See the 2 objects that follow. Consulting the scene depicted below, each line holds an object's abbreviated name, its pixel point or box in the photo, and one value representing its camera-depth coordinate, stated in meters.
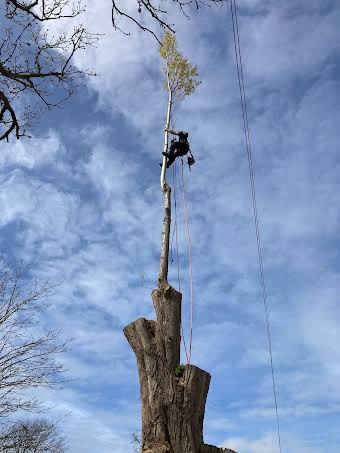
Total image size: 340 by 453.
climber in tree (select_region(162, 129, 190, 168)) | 9.08
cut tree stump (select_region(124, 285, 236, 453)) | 5.52
